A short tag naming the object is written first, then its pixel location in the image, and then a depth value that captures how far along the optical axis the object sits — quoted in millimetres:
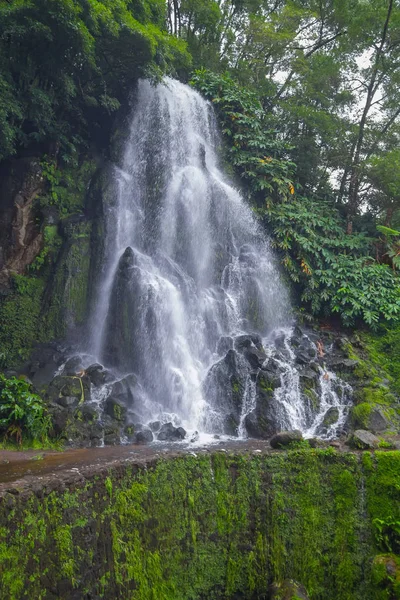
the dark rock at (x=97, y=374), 10216
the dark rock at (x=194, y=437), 8762
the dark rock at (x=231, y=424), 9719
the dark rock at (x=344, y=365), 11688
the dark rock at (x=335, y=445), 6488
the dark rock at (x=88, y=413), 9205
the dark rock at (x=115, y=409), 9398
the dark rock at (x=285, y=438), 6934
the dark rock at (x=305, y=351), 11586
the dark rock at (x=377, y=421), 9656
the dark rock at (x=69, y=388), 9641
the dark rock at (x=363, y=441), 6480
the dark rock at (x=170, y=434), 8906
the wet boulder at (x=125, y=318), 11023
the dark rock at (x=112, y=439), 8712
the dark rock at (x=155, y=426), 9289
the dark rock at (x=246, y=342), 11289
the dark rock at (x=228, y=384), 10250
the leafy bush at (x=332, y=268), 13531
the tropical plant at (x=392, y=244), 14312
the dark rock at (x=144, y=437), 8814
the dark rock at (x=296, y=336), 12430
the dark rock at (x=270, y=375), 10383
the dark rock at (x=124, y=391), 9820
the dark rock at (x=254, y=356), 10820
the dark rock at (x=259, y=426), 9549
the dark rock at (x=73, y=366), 10619
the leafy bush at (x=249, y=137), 15664
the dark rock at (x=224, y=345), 11539
